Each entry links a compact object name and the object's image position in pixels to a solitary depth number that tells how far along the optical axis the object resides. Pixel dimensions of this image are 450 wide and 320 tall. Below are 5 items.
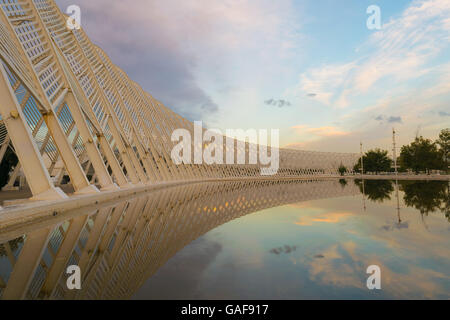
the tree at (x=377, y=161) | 67.50
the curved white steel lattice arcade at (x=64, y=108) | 7.08
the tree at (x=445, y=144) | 47.44
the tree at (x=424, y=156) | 47.56
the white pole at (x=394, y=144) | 45.77
